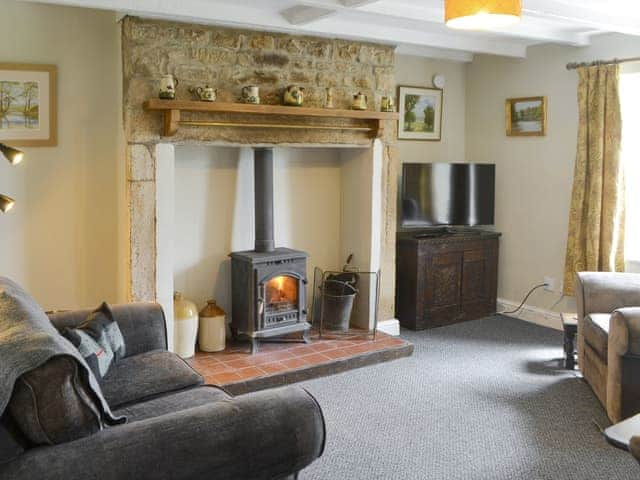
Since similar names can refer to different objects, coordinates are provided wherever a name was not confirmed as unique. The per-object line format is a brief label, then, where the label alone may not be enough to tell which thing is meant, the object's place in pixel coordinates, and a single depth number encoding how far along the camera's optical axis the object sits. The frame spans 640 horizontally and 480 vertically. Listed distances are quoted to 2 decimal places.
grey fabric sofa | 1.87
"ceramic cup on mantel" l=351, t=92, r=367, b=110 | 4.71
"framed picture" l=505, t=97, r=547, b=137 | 5.46
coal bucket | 4.87
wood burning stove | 4.42
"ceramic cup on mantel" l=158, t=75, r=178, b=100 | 3.95
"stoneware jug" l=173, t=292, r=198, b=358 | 4.29
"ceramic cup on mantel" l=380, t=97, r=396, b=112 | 4.88
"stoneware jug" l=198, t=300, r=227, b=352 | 4.44
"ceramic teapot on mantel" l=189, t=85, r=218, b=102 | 4.09
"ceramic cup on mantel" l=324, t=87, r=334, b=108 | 4.63
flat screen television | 5.51
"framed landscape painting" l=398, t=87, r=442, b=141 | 5.69
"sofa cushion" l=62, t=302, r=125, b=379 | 2.66
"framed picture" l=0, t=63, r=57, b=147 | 3.91
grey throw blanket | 1.91
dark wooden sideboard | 5.33
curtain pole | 4.80
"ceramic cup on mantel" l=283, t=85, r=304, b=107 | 4.40
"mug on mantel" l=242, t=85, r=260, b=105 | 4.25
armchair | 3.43
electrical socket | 5.50
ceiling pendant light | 2.16
